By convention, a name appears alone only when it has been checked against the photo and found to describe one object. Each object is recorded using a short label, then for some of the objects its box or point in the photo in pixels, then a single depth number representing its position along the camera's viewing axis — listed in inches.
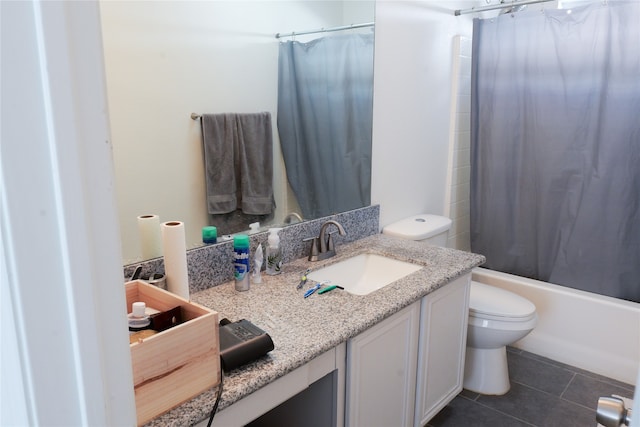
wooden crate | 34.6
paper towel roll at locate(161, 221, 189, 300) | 49.0
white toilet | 82.0
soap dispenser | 65.6
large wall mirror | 52.3
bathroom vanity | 43.1
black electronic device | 41.6
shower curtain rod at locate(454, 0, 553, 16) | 94.4
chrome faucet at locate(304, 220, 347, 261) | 73.2
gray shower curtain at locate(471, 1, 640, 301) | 89.7
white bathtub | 92.7
